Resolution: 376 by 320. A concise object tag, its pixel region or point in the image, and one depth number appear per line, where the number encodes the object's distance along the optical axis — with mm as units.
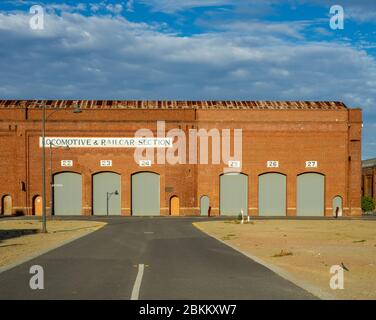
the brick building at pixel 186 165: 59531
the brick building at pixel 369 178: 82512
